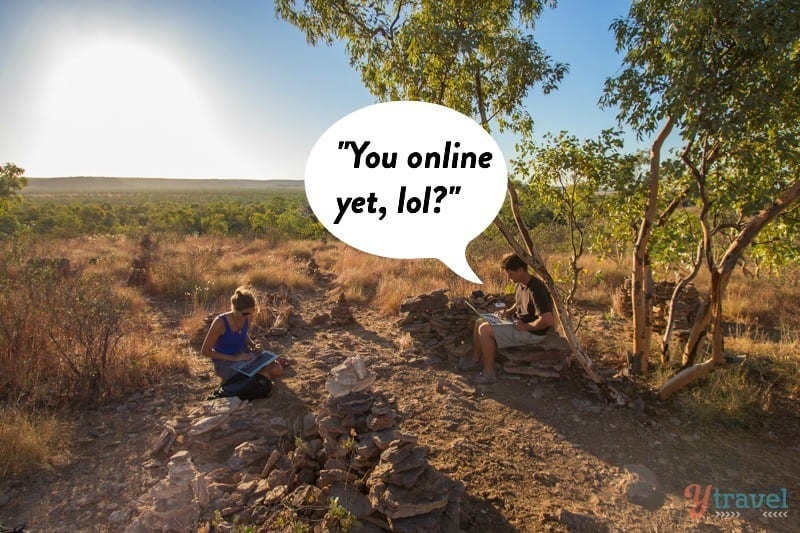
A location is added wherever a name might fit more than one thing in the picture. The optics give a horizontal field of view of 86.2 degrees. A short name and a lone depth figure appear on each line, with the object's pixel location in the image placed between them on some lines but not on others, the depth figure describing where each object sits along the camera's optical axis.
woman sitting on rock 4.32
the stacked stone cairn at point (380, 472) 2.62
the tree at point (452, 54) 3.94
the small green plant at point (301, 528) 2.49
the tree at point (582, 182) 4.41
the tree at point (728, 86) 3.00
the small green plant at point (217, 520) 2.62
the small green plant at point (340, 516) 2.52
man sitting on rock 4.77
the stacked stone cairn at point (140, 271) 9.15
